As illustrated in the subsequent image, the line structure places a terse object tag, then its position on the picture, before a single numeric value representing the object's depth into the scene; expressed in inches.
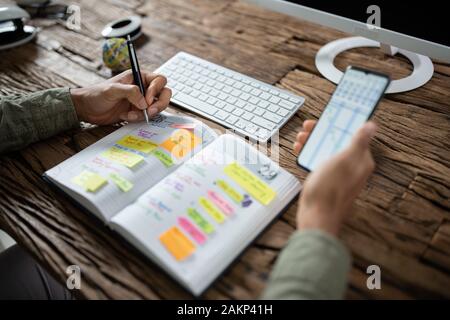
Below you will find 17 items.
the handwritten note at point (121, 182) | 25.1
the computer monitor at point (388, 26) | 28.9
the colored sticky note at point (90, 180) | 24.9
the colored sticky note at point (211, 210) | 23.3
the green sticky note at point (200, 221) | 22.8
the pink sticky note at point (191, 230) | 22.4
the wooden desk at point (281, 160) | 22.3
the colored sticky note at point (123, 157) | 26.6
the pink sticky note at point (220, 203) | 23.6
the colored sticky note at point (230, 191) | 24.3
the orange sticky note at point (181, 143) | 27.9
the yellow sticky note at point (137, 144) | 28.0
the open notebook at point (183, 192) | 22.1
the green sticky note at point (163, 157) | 27.1
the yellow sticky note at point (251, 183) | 24.5
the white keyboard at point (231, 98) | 31.0
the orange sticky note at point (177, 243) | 21.7
